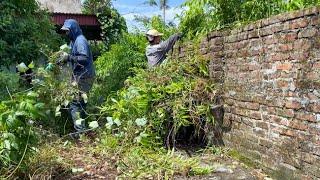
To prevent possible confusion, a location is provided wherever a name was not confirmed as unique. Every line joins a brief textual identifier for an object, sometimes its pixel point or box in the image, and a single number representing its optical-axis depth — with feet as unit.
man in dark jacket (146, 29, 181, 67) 23.31
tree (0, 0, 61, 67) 23.56
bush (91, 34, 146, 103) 29.01
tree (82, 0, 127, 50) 49.47
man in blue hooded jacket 21.26
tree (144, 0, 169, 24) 107.62
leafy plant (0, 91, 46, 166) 13.51
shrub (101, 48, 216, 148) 18.19
